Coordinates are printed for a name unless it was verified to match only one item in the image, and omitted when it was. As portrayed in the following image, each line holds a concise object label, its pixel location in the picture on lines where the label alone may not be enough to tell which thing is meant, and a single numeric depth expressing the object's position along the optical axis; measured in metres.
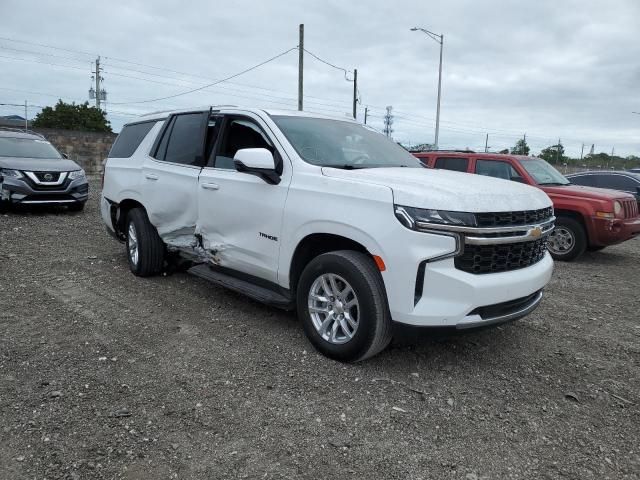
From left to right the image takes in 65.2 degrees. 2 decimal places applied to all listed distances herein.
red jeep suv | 7.78
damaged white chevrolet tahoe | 3.11
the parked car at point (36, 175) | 9.77
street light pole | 23.63
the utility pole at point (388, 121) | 55.37
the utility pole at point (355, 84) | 32.88
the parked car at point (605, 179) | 11.66
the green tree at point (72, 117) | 49.09
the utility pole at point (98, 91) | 54.53
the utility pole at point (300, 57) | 22.66
